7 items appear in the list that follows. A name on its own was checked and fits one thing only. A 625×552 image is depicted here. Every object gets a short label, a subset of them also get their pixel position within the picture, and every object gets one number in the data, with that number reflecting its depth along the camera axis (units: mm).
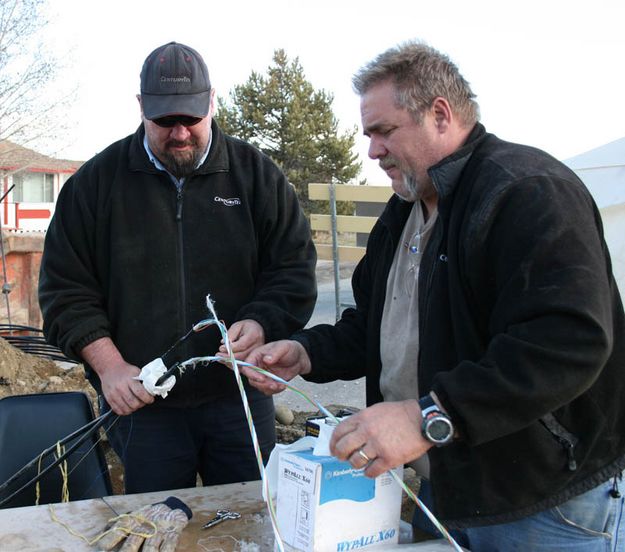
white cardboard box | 1872
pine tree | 29531
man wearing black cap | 2809
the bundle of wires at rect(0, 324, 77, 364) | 6605
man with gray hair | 1600
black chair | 3014
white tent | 4663
